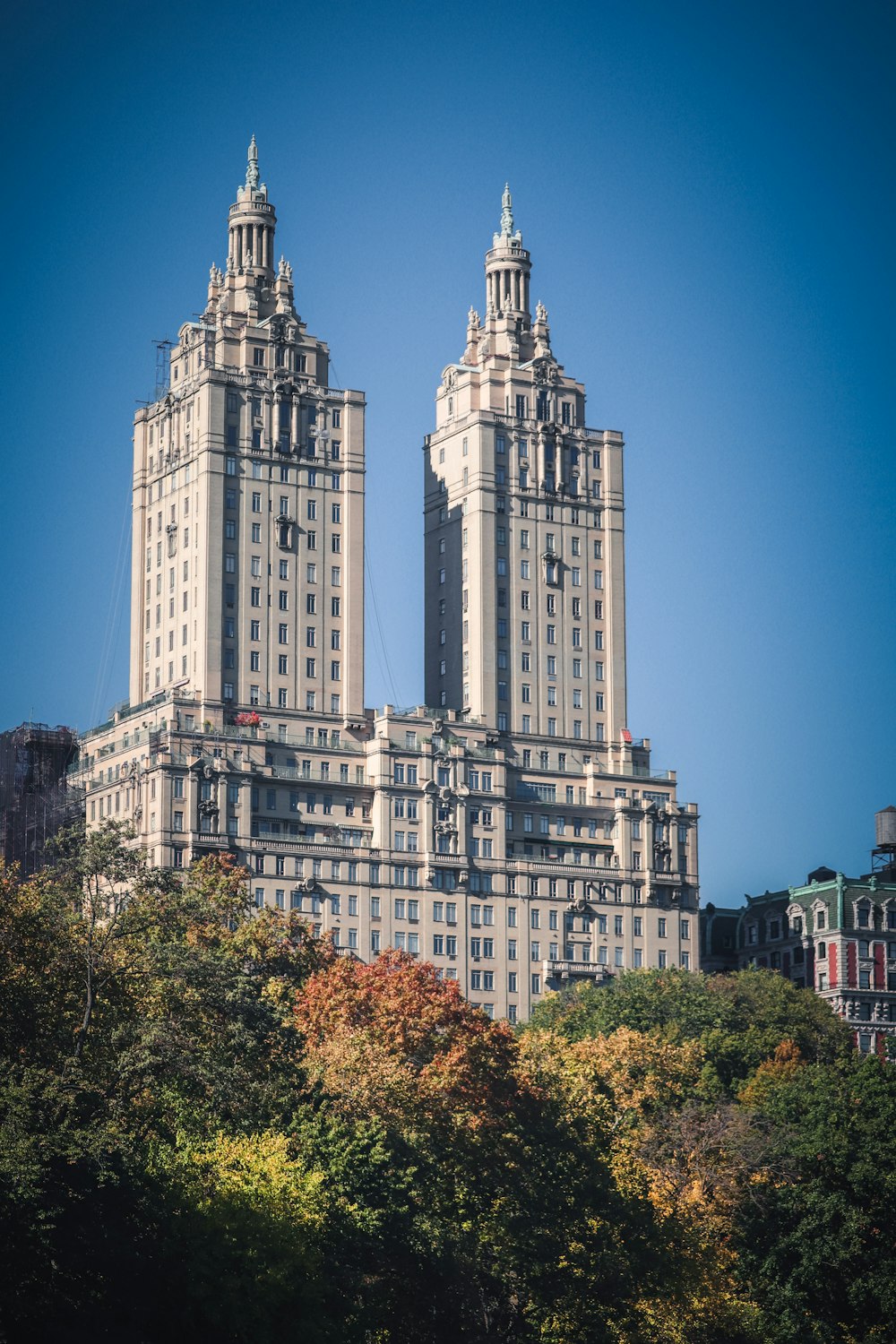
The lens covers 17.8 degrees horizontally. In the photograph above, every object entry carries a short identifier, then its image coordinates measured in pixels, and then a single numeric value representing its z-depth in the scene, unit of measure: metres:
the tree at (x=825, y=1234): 162.50
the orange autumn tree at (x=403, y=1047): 153.38
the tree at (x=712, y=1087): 194.50
